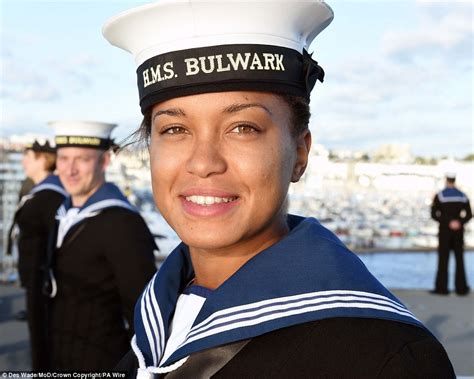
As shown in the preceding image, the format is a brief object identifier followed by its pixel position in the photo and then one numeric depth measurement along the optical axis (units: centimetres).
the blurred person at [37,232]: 355
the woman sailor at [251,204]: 117
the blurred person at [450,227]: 755
